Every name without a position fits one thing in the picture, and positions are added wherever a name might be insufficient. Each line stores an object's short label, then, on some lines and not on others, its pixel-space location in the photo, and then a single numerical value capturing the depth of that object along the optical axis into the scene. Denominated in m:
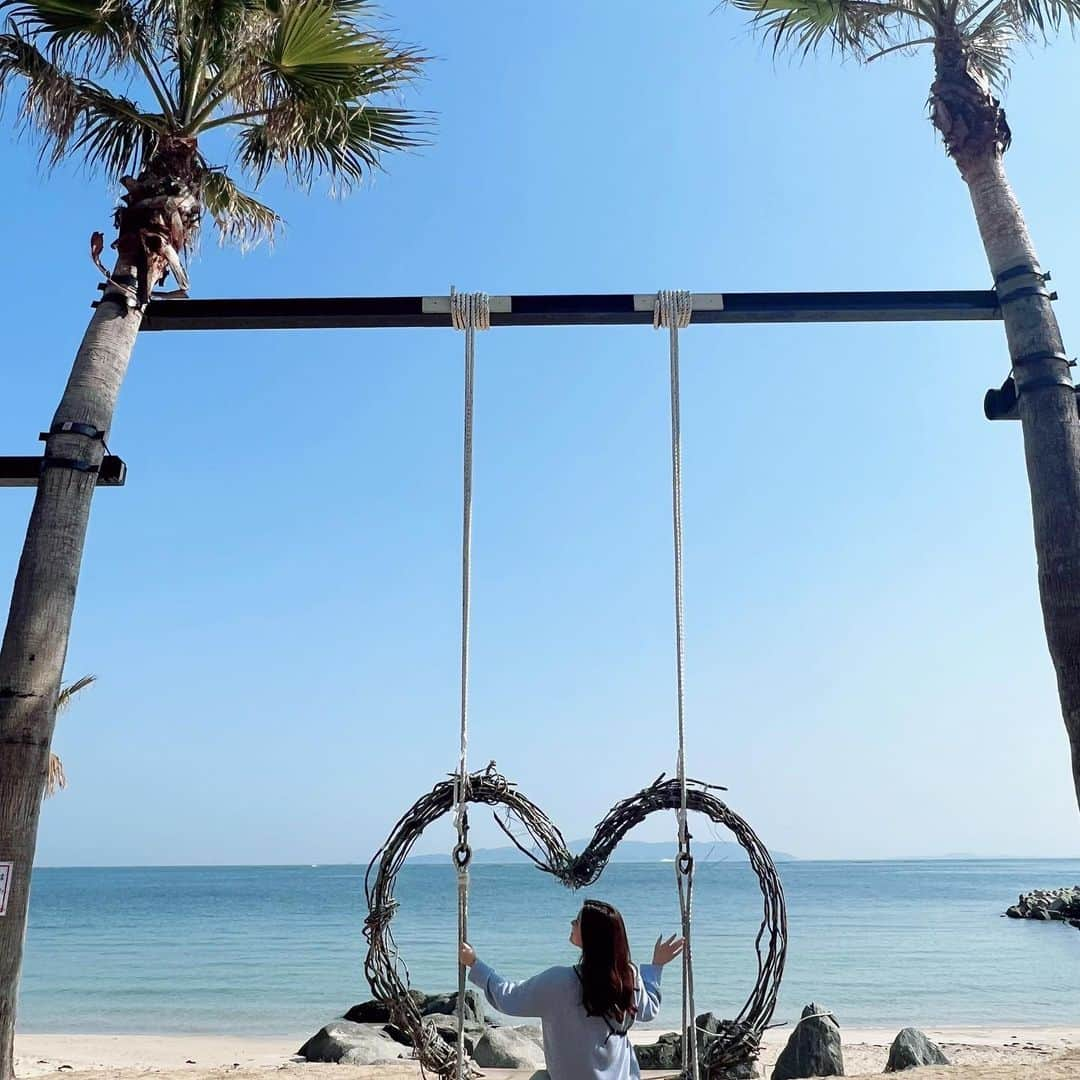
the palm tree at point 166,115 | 4.78
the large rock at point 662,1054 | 8.87
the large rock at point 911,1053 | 8.66
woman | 3.12
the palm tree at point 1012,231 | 4.37
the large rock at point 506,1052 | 9.30
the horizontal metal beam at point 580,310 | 5.13
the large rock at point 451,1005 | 12.12
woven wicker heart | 4.26
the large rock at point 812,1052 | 8.28
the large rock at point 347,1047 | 9.55
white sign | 4.02
